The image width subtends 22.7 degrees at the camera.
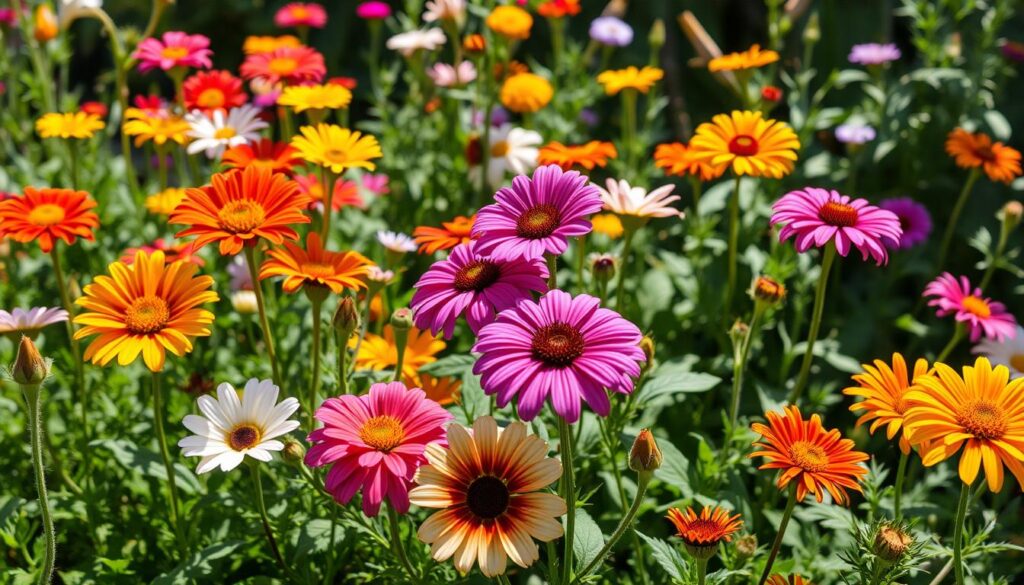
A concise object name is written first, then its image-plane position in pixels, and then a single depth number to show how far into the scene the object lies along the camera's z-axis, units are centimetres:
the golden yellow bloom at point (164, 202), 141
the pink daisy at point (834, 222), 119
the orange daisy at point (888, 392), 116
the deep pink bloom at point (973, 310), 133
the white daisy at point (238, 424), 116
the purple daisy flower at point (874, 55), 161
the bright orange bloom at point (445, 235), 126
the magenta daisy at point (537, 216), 113
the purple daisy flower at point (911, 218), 153
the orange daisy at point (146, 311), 117
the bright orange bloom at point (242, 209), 118
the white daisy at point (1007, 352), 137
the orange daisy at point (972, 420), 111
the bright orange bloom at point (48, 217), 126
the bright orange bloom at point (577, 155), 134
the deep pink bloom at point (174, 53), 142
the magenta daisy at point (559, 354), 109
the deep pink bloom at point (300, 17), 162
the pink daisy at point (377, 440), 111
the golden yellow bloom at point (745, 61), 142
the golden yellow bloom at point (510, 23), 152
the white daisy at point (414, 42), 161
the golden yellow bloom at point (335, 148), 127
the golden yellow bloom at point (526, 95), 154
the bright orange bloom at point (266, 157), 130
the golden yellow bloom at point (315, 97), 135
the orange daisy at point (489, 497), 110
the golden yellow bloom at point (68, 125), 139
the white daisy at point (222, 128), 136
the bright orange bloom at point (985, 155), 146
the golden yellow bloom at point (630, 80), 144
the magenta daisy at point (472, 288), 114
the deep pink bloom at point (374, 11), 166
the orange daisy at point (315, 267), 119
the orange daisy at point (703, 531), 113
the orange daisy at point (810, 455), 114
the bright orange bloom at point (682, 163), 133
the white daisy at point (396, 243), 132
